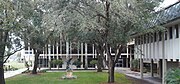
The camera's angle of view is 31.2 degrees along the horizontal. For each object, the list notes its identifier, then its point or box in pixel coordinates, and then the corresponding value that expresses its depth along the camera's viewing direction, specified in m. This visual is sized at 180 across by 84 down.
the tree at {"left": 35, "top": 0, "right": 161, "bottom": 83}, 20.05
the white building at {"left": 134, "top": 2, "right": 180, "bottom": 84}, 21.62
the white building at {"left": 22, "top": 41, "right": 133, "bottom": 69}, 65.75
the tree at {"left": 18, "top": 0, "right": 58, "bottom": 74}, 20.92
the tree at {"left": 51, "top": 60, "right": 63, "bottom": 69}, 60.94
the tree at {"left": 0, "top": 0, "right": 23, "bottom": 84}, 19.18
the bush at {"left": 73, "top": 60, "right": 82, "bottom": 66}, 61.72
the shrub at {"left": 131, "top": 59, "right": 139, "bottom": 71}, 50.47
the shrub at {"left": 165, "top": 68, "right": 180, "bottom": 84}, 14.52
